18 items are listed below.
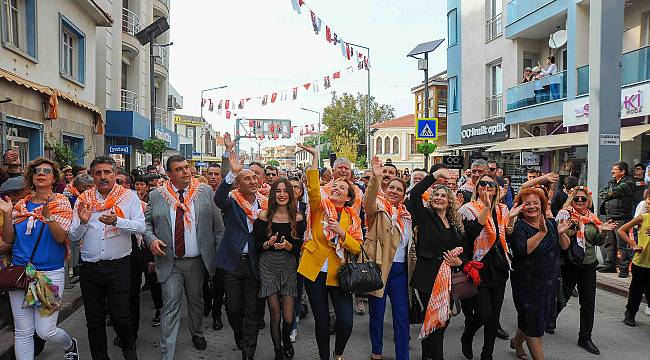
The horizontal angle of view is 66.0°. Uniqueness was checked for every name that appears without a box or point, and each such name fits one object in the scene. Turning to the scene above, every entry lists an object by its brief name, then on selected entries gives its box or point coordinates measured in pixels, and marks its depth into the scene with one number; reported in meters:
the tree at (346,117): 59.28
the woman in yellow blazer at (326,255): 4.61
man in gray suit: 4.86
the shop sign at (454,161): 13.07
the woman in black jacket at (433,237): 4.63
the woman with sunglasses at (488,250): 4.78
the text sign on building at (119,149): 16.67
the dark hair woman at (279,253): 4.77
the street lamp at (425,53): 16.56
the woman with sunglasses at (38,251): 4.24
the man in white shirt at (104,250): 4.57
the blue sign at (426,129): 14.69
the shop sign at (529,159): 15.13
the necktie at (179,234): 4.95
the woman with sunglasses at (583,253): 5.34
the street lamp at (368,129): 30.20
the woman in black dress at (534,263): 4.55
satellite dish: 16.91
